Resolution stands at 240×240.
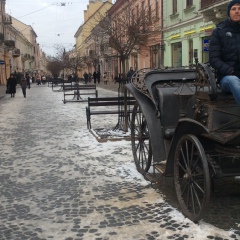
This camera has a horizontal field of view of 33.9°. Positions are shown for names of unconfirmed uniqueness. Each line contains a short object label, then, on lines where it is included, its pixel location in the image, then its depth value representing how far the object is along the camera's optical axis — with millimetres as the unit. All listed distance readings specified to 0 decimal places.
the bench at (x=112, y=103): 9690
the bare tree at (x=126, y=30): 12102
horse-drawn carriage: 3617
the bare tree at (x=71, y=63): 44831
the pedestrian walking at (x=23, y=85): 25719
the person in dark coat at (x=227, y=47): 3723
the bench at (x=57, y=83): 42831
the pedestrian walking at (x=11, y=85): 25688
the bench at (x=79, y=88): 20688
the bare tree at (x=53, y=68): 71706
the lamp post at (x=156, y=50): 27712
